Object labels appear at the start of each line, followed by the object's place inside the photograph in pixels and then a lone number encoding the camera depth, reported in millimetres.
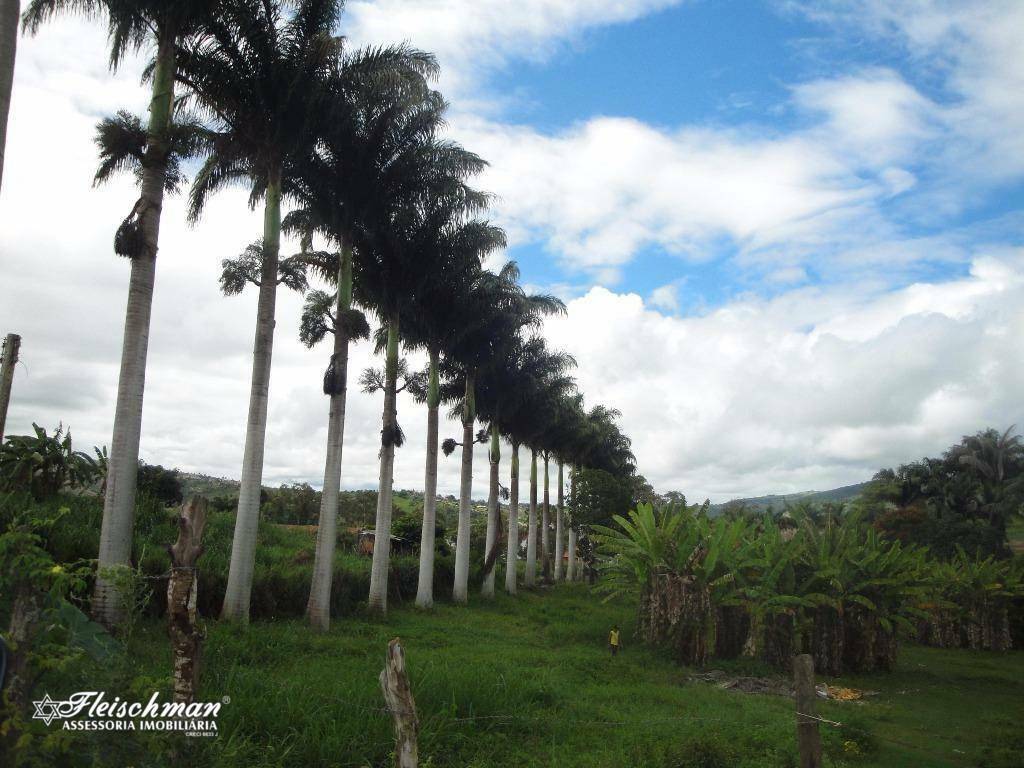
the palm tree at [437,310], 21953
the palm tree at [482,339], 25406
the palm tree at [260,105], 14266
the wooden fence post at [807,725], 6430
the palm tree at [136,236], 11625
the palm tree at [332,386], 16797
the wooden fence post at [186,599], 4941
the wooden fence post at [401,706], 5703
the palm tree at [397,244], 18891
